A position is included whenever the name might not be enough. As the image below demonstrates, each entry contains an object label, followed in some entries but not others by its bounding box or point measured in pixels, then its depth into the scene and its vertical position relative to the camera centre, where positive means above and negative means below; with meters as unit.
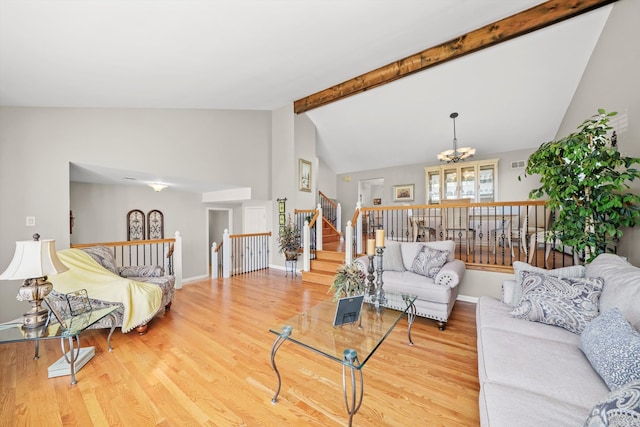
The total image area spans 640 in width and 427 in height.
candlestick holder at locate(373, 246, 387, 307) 2.20 -0.74
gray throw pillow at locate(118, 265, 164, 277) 3.18 -0.77
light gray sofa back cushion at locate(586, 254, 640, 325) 1.37 -0.48
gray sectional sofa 0.96 -0.81
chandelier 4.62 +1.13
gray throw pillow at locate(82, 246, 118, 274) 2.81 -0.51
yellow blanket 2.42 -0.75
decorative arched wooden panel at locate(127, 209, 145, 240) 5.66 -0.25
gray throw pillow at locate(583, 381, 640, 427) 0.67 -0.59
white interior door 5.66 -0.49
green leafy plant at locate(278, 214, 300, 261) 5.11 -0.64
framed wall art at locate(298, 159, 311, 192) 5.62 +0.92
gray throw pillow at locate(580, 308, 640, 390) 1.03 -0.67
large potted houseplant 2.03 +0.21
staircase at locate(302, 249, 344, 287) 4.41 -1.07
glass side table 1.79 -0.91
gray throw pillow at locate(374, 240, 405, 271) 3.27 -0.64
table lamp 1.80 -0.43
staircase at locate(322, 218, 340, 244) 5.91 -0.56
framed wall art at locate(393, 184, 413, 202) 6.96 +0.58
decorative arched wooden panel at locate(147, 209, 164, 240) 5.96 -0.25
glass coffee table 1.44 -0.87
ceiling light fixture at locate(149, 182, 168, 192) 4.81 +0.58
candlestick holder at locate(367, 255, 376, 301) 2.24 -0.70
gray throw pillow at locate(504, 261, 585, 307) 1.99 -0.53
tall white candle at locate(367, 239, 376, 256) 2.15 -0.31
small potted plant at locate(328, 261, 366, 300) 2.12 -0.63
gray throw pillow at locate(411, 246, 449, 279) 2.94 -0.62
